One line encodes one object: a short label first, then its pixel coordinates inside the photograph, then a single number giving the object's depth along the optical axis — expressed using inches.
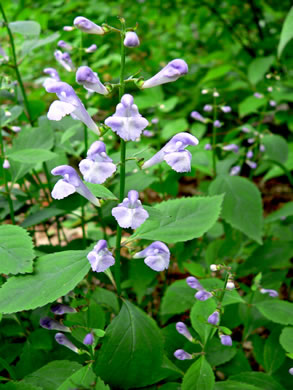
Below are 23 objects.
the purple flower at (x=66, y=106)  9.1
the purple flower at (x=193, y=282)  11.0
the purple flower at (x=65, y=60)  13.2
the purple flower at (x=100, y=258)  9.4
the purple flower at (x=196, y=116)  15.4
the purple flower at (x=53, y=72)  13.6
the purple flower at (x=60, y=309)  10.9
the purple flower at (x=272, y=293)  11.5
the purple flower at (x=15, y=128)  14.0
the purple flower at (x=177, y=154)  9.2
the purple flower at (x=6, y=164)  12.8
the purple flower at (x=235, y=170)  15.4
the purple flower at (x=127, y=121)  8.7
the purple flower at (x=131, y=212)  9.0
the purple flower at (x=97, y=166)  8.8
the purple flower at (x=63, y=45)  13.4
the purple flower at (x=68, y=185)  9.4
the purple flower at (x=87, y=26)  9.2
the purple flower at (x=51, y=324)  10.8
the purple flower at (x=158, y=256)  9.8
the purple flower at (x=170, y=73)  9.3
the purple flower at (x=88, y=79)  9.0
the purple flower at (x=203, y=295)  10.6
